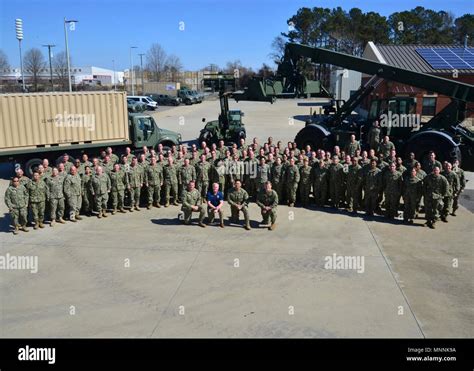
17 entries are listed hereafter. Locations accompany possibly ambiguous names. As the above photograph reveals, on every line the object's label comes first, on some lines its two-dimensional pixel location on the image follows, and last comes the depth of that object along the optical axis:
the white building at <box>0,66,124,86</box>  108.21
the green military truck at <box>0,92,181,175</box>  14.74
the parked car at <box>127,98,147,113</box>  39.22
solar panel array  29.22
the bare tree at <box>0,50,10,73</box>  72.68
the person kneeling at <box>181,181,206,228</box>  10.73
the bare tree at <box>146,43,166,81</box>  89.44
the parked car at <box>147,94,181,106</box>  51.91
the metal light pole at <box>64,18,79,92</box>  30.62
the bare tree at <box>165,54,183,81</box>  95.44
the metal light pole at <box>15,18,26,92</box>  32.34
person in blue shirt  10.73
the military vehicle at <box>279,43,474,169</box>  14.06
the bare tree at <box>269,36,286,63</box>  81.21
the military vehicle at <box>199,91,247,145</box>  21.14
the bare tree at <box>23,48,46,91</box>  65.12
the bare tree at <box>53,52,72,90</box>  72.50
